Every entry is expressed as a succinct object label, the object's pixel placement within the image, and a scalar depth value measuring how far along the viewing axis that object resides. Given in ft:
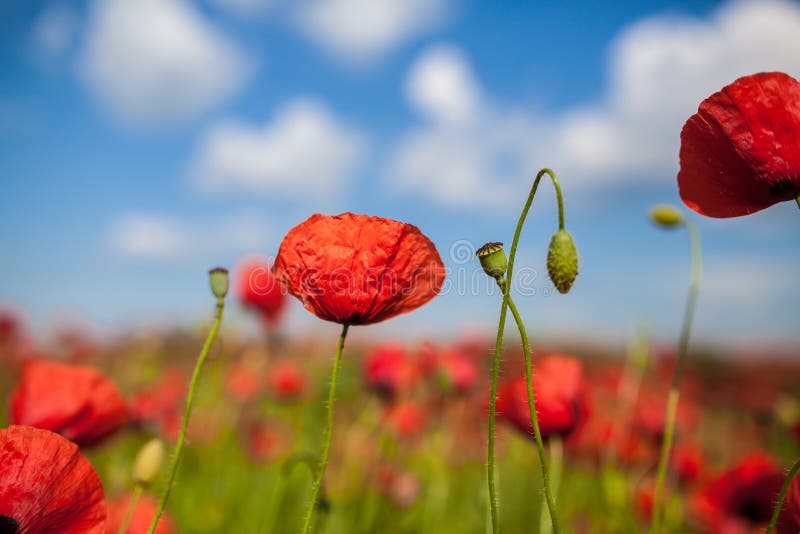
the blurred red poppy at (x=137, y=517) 1.19
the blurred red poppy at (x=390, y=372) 2.35
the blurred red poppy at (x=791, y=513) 0.98
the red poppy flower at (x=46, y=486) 0.75
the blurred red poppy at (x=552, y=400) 1.47
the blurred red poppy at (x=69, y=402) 1.06
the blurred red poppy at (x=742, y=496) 1.68
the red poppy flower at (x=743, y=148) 0.82
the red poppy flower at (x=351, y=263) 0.89
